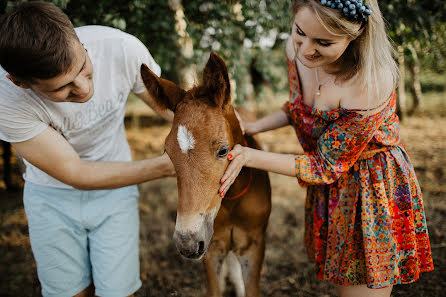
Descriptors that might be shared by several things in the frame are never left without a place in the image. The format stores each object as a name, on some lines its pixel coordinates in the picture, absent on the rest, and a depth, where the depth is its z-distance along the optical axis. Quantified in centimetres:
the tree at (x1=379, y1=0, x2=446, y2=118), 284
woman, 171
